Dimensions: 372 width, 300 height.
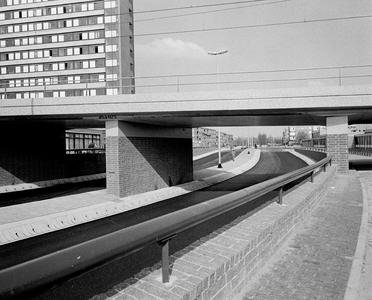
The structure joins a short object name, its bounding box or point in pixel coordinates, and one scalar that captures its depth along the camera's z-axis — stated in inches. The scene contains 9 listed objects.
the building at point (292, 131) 7012.8
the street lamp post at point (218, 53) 1210.0
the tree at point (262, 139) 6925.2
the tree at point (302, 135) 5920.3
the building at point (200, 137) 6409.5
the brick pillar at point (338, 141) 579.2
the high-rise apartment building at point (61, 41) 2319.1
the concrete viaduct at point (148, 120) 463.2
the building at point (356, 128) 4527.6
